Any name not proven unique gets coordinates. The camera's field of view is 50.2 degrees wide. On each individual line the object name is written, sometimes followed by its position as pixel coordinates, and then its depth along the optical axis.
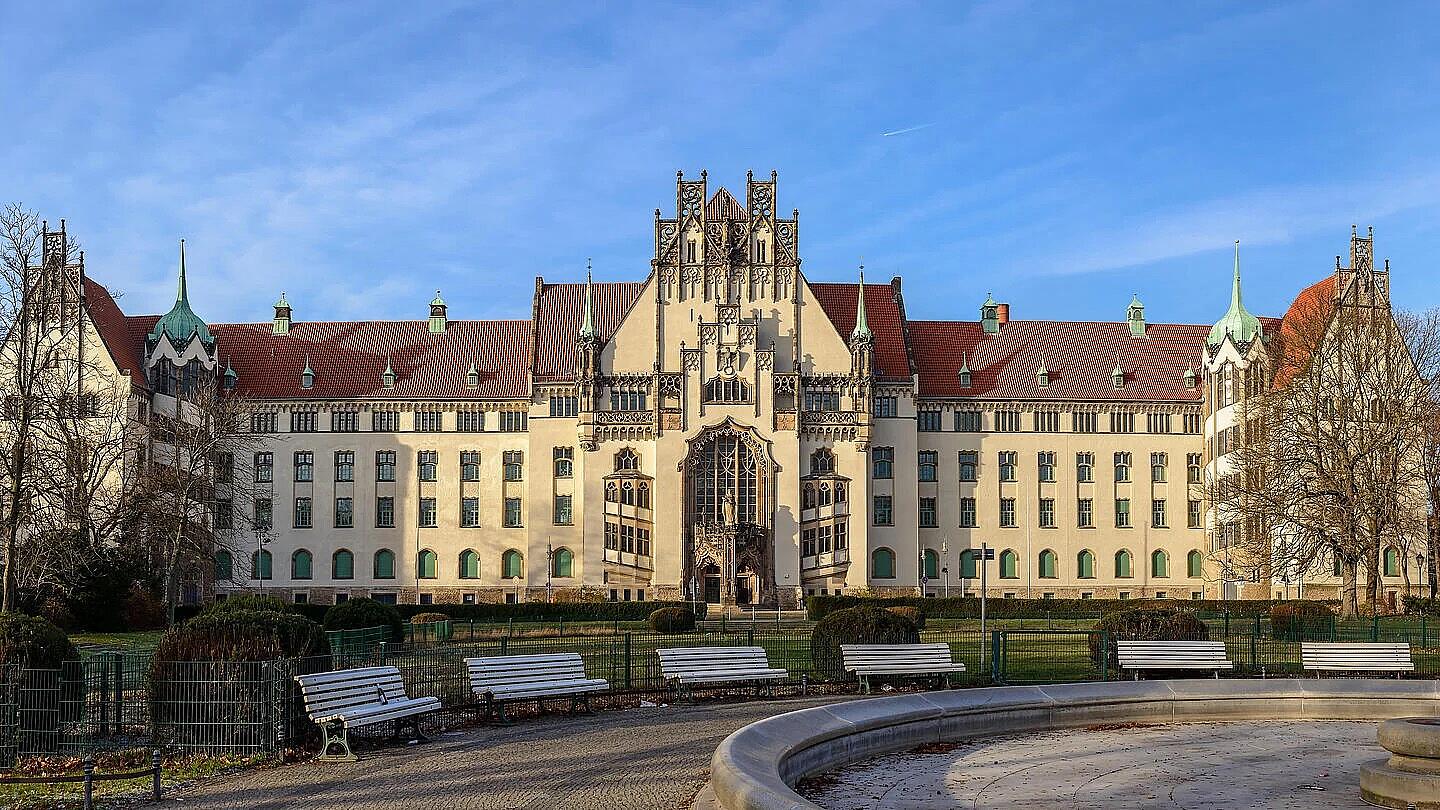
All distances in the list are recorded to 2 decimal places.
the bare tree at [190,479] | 61.31
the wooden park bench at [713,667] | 28.23
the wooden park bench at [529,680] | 25.25
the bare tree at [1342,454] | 62.00
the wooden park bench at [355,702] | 20.81
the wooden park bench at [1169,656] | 29.83
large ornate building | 81.88
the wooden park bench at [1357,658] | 31.30
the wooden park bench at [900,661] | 29.11
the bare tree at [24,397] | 44.34
